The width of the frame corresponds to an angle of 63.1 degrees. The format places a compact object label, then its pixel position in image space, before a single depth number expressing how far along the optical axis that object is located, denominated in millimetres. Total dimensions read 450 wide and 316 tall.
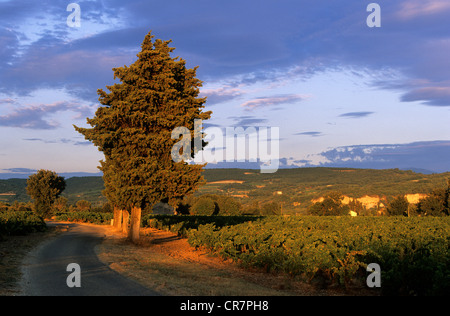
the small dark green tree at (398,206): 84812
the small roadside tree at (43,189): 68250
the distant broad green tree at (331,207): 96562
